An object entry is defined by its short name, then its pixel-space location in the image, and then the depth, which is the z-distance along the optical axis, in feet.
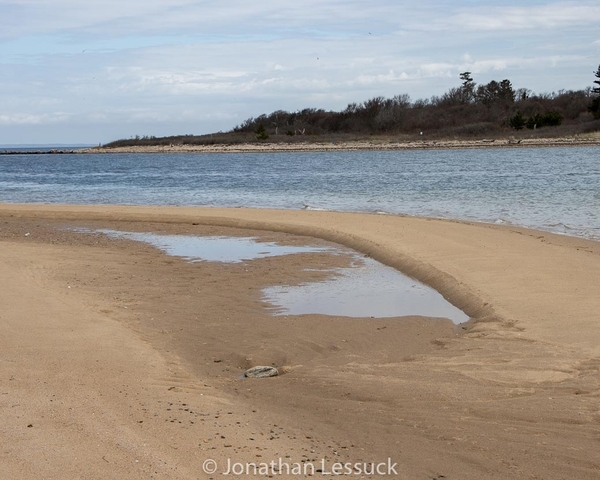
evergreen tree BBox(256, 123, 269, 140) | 366.63
